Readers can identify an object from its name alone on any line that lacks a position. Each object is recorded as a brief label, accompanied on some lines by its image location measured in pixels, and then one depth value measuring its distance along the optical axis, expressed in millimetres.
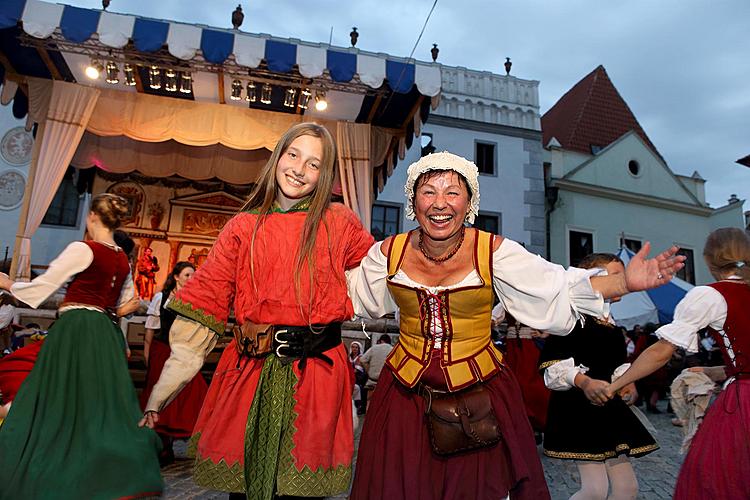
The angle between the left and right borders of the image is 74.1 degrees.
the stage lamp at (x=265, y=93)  9406
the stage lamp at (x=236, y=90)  9289
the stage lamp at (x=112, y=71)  8773
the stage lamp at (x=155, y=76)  8976
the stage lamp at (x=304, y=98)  9563
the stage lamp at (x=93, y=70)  8852
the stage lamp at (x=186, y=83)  9250
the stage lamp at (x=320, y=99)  9492
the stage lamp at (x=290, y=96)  9708
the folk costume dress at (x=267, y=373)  1869
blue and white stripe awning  7855
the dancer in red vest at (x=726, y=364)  2428
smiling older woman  1960
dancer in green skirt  2756
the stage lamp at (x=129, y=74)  8930
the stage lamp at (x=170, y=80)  9141
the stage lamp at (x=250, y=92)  9438
